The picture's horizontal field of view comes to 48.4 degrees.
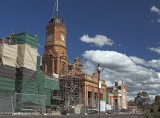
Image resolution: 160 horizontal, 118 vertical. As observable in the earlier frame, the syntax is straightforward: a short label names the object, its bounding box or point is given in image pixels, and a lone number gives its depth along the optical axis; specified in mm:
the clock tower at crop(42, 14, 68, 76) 45684
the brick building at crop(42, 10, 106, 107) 42454
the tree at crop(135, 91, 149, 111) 76752
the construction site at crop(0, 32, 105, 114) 22642
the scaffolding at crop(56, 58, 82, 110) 38977
